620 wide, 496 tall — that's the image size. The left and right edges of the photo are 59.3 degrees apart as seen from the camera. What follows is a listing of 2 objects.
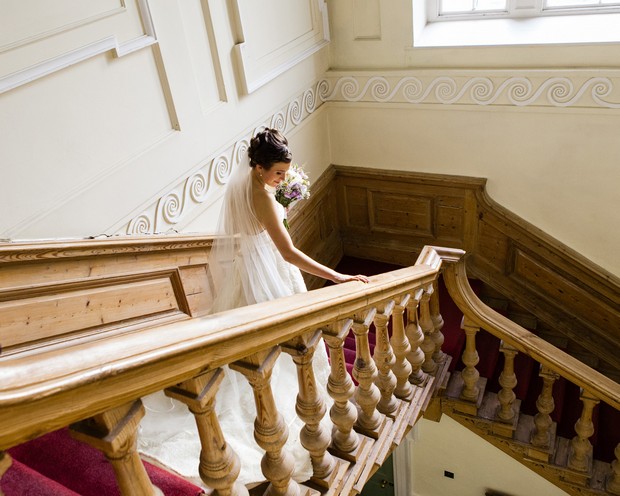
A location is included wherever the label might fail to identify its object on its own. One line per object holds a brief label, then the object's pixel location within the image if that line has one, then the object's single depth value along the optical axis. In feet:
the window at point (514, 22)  13.29
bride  6.23
